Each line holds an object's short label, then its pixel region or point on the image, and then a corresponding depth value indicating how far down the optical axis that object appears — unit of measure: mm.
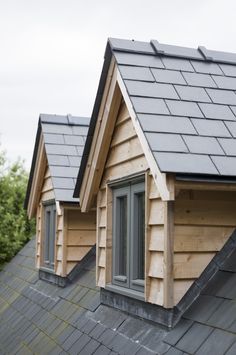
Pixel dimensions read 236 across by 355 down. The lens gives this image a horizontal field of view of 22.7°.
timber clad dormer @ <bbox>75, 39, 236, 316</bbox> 4684
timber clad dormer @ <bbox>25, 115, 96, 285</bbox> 9117
